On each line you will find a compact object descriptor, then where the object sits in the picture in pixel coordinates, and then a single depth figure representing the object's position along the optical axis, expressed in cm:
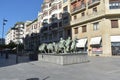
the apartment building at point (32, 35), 3318
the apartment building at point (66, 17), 2129
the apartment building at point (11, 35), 6297
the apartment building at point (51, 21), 2371
